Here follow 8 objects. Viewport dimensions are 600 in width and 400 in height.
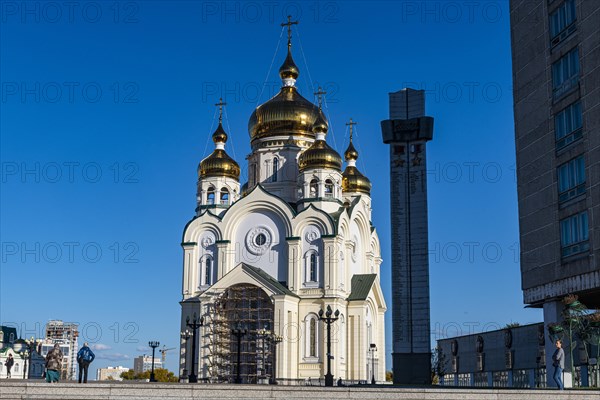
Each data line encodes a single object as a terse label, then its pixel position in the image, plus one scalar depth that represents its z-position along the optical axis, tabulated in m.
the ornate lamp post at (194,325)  41.11
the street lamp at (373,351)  53.76
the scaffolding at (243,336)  51.41
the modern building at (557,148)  28.30
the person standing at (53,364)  21.75
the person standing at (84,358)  23.14
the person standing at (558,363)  21.92
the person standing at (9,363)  43.71
